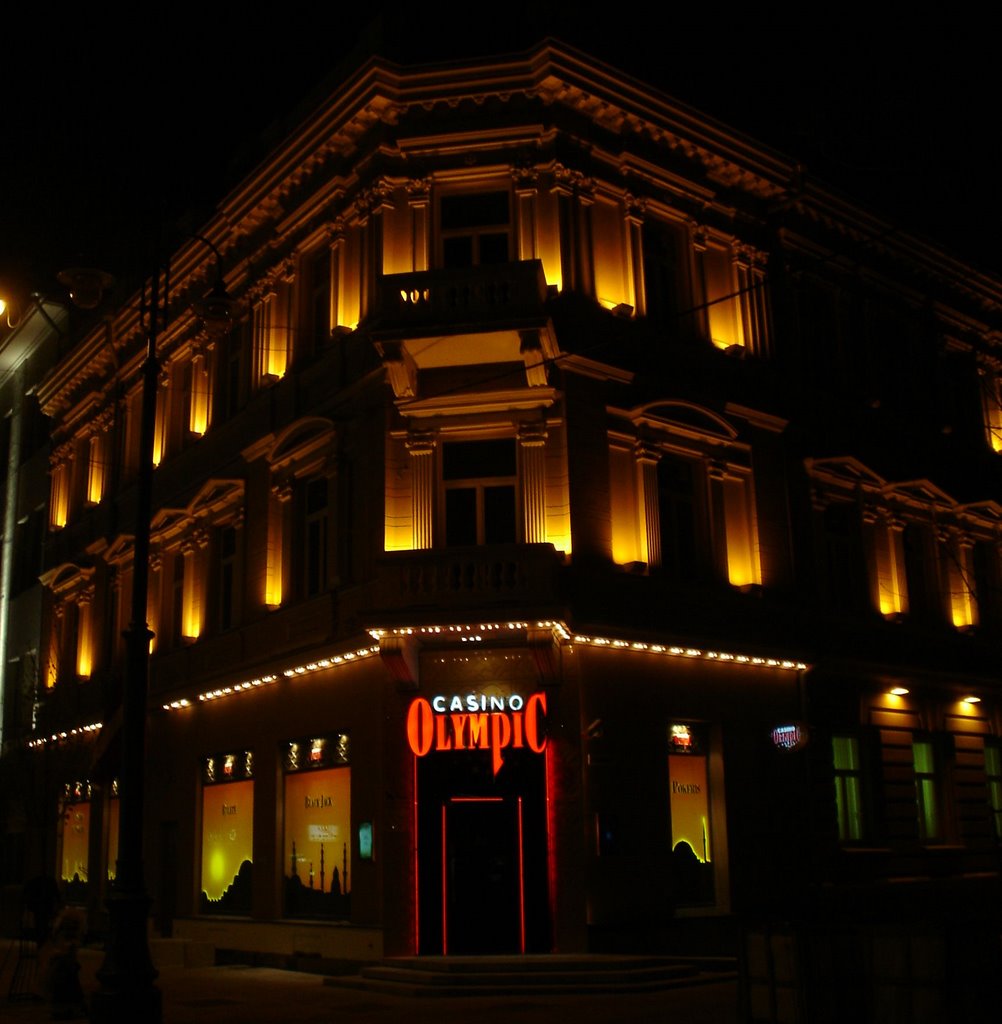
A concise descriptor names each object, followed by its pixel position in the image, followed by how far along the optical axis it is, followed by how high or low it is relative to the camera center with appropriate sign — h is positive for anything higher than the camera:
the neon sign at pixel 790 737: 21.25 +1.21
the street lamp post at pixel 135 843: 12.80 -0.16
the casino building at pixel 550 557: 18.89 +4.63
